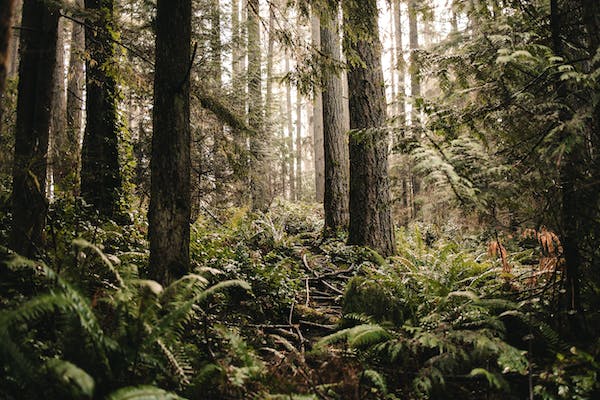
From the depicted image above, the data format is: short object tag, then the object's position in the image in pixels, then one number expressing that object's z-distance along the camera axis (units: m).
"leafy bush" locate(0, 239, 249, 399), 2.16
